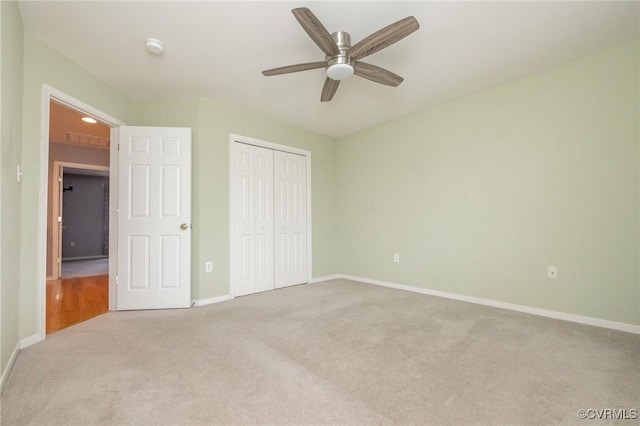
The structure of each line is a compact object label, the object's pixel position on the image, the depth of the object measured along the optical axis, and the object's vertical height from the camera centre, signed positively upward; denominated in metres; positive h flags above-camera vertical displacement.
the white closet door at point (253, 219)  3.81 -0.01
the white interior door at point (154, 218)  3.15 +0.01
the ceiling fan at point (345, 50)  1.82 +1.23
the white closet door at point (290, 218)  4.27 +0.00
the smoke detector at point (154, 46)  2.38 +1.48
